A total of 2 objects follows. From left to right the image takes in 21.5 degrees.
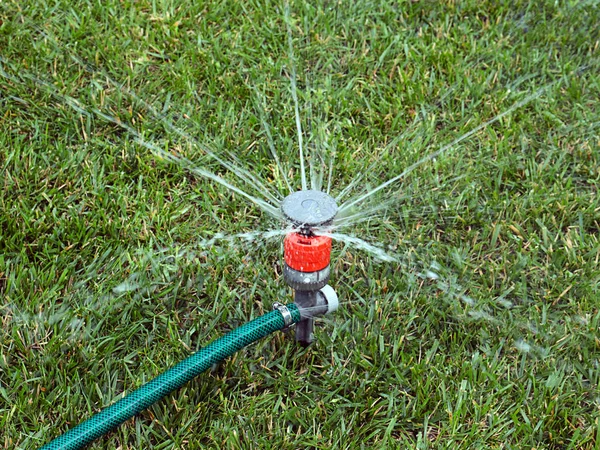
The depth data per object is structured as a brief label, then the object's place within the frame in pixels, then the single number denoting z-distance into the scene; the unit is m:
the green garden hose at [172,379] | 1.31
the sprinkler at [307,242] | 1.31
